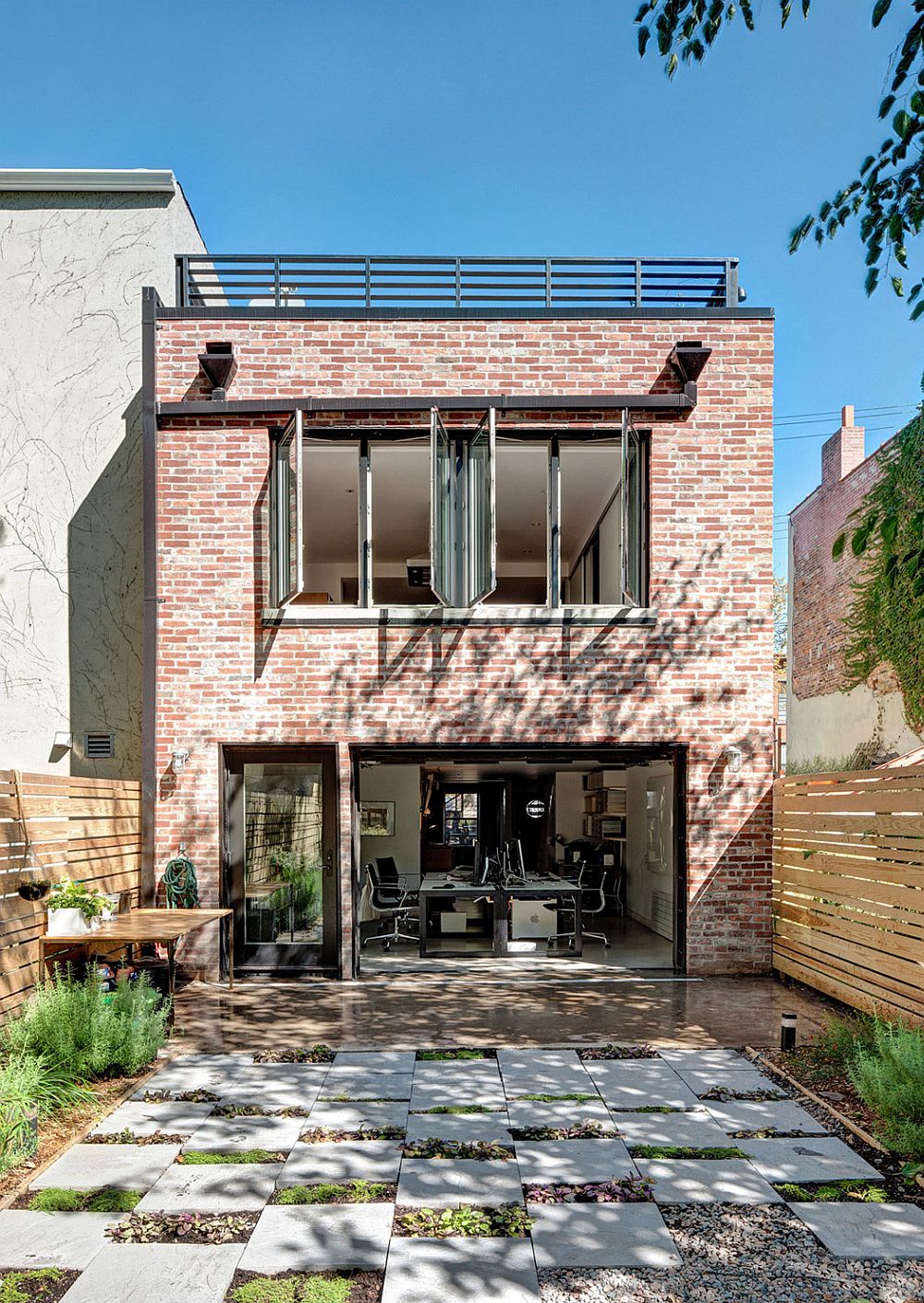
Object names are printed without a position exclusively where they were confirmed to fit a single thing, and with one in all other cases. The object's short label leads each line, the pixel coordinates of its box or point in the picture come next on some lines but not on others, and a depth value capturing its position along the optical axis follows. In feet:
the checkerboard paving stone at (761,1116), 17.80
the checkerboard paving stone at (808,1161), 15.51
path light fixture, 22.38
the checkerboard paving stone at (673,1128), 17.10
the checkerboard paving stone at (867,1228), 13.03
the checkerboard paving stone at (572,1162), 15.42
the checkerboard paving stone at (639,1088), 19.20
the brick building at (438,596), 31.50
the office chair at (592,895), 40.12
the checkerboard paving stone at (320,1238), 12.73
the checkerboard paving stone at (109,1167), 15.29
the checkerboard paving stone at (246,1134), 16.87
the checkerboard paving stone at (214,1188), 14.43
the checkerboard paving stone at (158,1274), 12.00
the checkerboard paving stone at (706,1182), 14.65
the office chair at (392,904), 39.78
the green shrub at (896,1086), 16.37
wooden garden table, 23.41
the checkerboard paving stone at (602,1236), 12.75
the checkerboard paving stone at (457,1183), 14.56
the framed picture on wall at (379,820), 50.52
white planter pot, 23.76
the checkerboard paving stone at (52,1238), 12.91
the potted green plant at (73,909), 23.77
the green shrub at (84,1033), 20.17
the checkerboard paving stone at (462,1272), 11.96
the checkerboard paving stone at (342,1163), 15.44
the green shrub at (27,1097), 15.84
